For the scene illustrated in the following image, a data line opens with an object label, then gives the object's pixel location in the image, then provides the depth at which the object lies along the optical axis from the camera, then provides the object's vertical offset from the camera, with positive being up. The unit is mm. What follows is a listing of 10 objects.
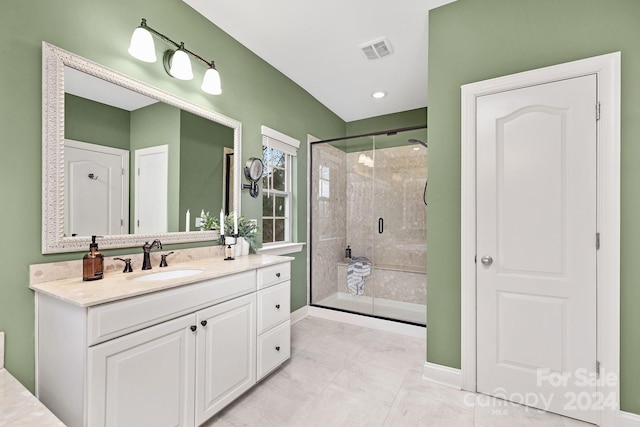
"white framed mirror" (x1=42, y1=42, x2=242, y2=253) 1376 +300
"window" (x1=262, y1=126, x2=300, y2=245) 2908 +313
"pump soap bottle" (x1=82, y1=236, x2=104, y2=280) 1395 -251
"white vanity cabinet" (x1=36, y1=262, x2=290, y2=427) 1129 -669
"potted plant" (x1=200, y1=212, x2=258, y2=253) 2184 -100
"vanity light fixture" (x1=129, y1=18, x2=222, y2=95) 1637 +996
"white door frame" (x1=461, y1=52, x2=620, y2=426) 1585 +31
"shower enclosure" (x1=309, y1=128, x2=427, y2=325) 3590 -138
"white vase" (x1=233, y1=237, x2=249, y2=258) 2287 -279
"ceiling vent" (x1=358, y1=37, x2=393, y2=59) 2455 +1495
